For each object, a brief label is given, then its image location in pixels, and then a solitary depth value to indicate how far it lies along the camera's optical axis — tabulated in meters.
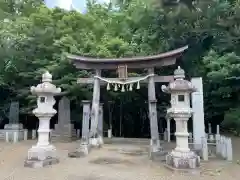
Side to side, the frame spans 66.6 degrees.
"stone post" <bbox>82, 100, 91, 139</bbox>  8.64
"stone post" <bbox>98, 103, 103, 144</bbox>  9.87
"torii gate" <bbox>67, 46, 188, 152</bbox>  8.02
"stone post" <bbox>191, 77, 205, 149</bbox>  6.96
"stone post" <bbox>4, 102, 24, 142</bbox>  11.16
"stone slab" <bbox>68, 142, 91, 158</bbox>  7.17
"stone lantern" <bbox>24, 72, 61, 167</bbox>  6.05
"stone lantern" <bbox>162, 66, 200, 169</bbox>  5.48
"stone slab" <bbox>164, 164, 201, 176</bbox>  5.17
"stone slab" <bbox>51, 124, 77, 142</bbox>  11.00
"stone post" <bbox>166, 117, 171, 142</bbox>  10.86
